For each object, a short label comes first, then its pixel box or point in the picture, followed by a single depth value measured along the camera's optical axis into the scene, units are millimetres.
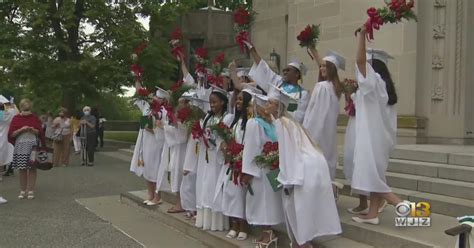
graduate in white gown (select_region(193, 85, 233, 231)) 6871
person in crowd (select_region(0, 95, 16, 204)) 10492
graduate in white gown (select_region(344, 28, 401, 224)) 5441
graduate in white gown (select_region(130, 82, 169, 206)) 8602
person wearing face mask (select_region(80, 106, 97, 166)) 16328
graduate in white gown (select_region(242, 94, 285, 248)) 5793
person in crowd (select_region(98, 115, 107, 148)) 21525
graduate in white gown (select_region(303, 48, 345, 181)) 6283
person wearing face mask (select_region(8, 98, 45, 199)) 10109
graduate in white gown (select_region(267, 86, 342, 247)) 5059
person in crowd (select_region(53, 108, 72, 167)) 16234
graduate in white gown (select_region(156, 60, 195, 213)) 7816
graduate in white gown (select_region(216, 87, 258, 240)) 6258
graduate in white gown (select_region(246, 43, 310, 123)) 6617
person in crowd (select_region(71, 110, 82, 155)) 17066
